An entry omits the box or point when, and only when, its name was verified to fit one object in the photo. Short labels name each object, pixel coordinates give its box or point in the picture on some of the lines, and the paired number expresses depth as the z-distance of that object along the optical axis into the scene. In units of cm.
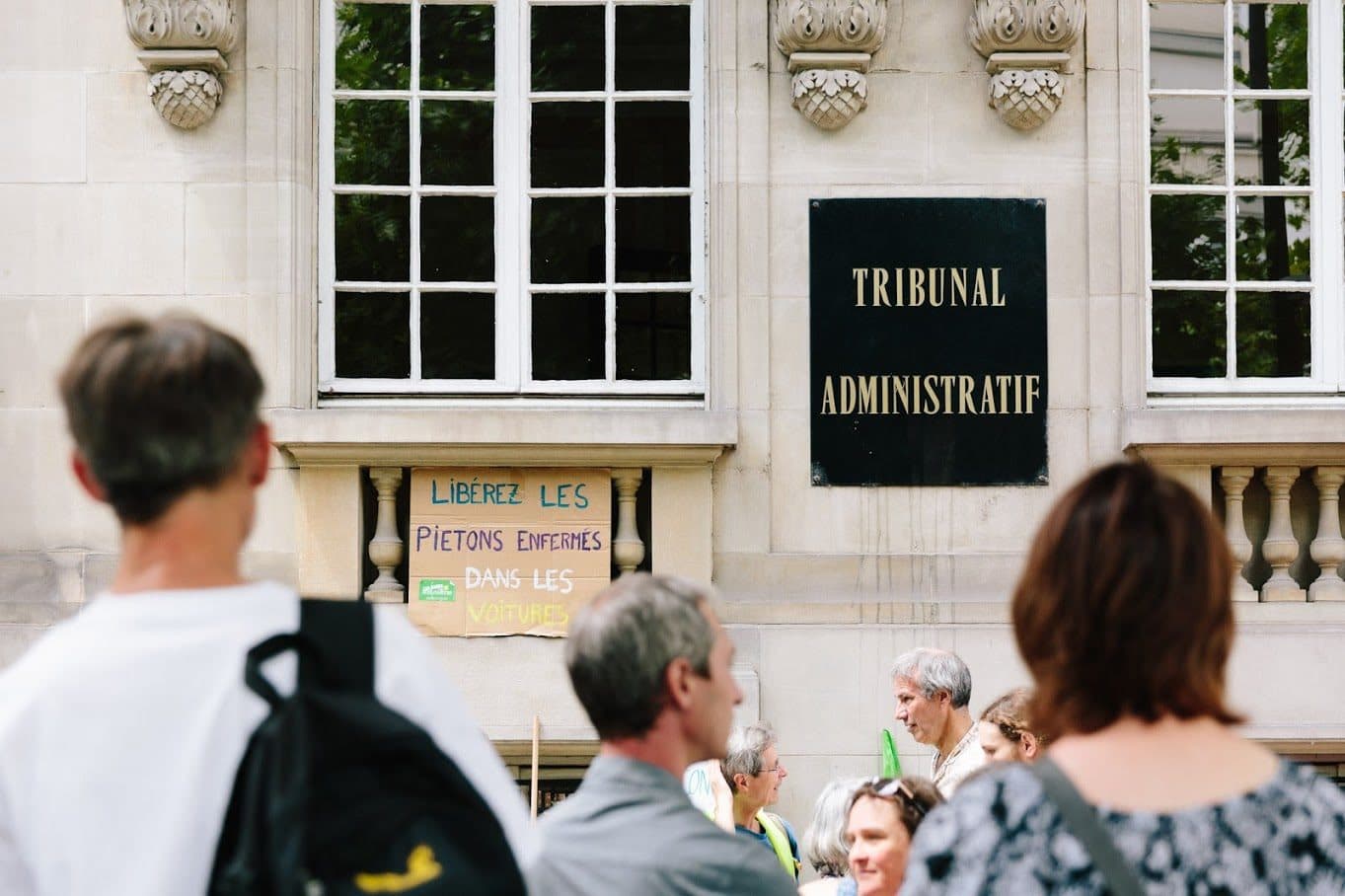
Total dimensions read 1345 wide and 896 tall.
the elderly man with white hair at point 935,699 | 619
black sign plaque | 806
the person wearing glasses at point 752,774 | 621
